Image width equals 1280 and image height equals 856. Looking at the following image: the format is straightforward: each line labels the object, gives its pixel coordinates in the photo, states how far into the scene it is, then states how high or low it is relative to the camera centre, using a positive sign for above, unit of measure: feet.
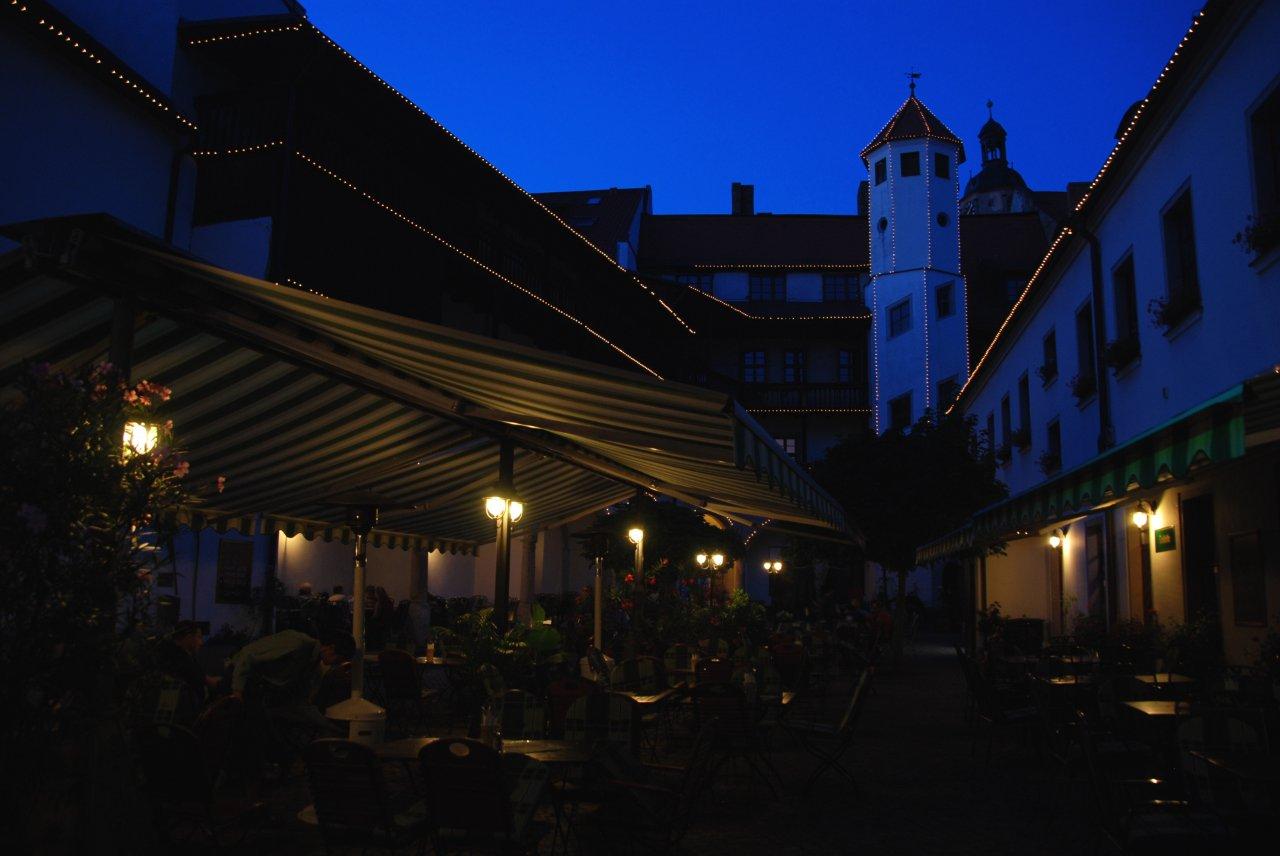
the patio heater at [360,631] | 19.53 -1.29
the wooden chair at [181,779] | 15.25 -3.04
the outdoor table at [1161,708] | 20.89 -2.49
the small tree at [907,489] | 69.82 +6.42
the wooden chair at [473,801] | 14.39 -3.11
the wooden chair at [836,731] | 24.70 -3.58
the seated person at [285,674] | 23.91 -2.35
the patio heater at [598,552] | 41.98 +1.07
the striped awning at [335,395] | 16.78 +4.03
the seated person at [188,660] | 24.35 -2.11
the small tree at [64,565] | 10.18 +0.04
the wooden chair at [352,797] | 14.43 -3.09
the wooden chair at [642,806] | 17.06 -3.79
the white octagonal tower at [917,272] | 127.85 +38.67
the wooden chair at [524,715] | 20.21 -2.63
